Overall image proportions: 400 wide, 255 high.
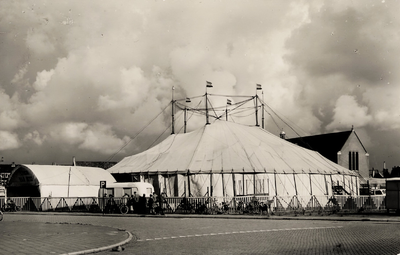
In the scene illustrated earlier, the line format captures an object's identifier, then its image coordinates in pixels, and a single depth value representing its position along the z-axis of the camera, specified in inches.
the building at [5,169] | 3684.3
